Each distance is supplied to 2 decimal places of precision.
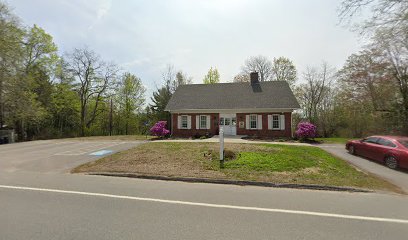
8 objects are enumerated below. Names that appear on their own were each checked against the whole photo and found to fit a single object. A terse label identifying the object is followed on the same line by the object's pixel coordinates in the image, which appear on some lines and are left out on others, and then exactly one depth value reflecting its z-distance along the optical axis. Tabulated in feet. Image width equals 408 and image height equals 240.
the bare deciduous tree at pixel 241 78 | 135.03
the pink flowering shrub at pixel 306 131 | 66.39
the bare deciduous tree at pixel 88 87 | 115.65
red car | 33.45
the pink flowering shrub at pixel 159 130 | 73.15
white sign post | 30.48
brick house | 75.56
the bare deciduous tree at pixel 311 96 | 116.78
